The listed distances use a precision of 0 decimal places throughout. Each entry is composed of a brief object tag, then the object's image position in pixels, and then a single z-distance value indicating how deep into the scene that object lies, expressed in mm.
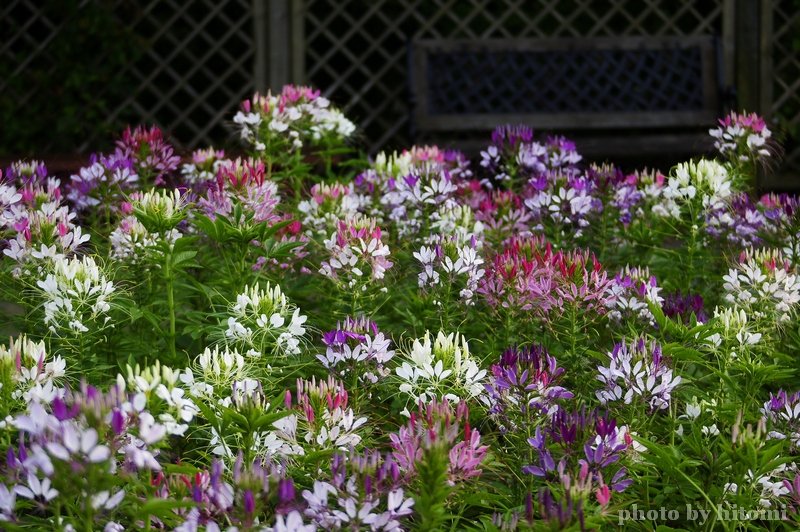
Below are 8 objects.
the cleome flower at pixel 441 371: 3359
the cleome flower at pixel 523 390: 3325
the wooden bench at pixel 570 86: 9661
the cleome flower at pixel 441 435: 3081
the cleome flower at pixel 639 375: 3364
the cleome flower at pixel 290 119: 4491
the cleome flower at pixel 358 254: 3708
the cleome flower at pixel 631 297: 3655
